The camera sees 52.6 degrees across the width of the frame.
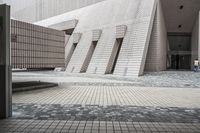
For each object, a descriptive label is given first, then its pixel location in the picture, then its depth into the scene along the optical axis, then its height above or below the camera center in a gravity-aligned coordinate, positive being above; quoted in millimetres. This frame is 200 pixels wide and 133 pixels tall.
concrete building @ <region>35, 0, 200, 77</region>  16312 +2853
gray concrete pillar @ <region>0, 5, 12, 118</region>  4125 +67
